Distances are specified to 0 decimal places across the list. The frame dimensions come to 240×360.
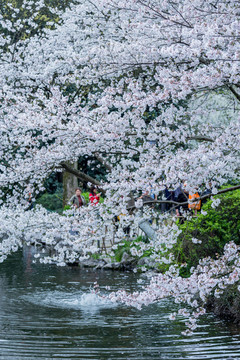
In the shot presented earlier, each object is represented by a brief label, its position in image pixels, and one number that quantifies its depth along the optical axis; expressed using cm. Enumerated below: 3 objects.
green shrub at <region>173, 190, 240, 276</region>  1755
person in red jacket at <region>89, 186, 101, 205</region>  2906
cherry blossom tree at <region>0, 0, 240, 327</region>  1189
